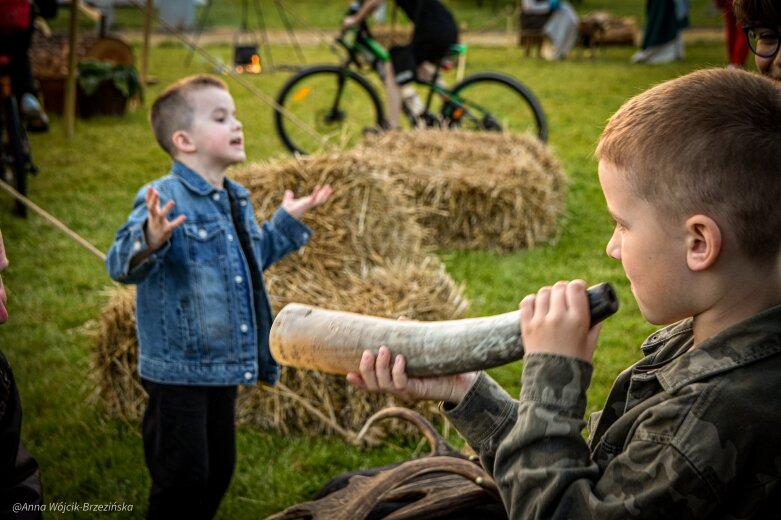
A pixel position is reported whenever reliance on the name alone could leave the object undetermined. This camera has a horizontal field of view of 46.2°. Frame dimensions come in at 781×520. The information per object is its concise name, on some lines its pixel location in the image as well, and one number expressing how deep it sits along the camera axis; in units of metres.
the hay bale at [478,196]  7.54
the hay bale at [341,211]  5.27
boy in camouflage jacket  1.42
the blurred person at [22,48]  7.85
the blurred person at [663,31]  17.41
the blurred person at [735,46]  11.83
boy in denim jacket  3.24
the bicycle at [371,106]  9.70
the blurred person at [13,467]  2.13
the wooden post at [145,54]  12.42
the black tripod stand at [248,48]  15.67
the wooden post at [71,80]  9.38
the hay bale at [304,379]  4.52
